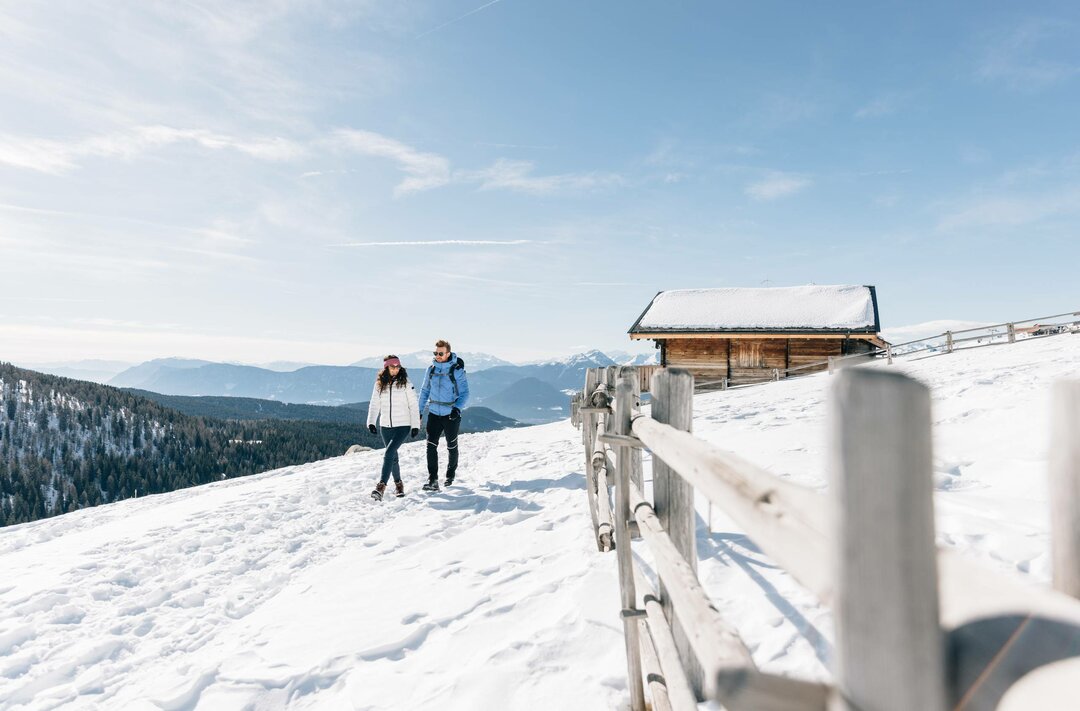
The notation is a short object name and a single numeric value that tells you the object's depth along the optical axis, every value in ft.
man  26.16
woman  25.61
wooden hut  75.20
